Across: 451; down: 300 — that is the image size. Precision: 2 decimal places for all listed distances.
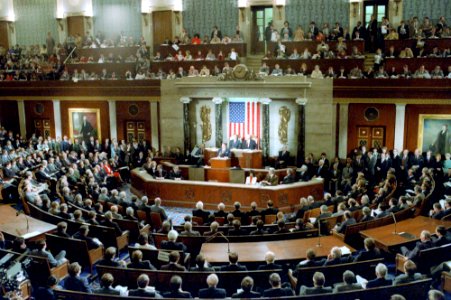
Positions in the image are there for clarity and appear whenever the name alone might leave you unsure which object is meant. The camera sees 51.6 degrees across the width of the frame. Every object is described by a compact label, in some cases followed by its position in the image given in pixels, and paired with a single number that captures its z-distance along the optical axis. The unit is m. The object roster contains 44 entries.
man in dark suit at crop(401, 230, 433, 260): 7.82
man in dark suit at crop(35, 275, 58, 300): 7.39
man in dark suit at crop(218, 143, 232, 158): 17.06
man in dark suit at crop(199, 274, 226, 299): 6.52
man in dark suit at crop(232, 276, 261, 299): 6.36
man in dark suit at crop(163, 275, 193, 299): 6.55
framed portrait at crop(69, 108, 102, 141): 21.36
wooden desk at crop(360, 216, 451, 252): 8.48
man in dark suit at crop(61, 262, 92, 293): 7.00
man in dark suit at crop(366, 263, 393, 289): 6.55
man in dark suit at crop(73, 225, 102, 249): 9.16
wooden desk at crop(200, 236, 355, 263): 8.01
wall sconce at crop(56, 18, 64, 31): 24.92
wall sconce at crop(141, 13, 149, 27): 23.17
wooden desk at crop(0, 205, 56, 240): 9.48
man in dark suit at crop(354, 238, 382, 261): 7.61
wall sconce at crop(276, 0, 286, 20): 21.11
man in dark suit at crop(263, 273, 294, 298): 6.40
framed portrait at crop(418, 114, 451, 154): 16.25
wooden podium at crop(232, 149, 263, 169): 17.20
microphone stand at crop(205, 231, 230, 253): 8.75
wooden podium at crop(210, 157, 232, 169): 16.50
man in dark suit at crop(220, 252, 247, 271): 7.37
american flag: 18.12
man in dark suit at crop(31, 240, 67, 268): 8.05
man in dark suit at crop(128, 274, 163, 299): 6.46
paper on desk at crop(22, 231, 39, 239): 9.25
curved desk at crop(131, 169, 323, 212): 14.02
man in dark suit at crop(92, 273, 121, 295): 6.55
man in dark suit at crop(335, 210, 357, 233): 9.36
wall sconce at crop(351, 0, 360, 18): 20.00
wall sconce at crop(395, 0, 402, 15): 19.42
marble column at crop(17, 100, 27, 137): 22.57
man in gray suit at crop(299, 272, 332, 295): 6.36
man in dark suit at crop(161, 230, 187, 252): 8.55
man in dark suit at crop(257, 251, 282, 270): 7.43
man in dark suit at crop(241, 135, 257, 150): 17.55
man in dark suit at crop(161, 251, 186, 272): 7.47
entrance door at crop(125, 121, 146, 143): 20.45
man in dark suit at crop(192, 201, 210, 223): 11.18
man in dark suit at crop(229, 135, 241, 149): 17.70
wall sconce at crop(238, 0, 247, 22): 21.44
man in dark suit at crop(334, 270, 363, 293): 6.40
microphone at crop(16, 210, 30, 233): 9.83
